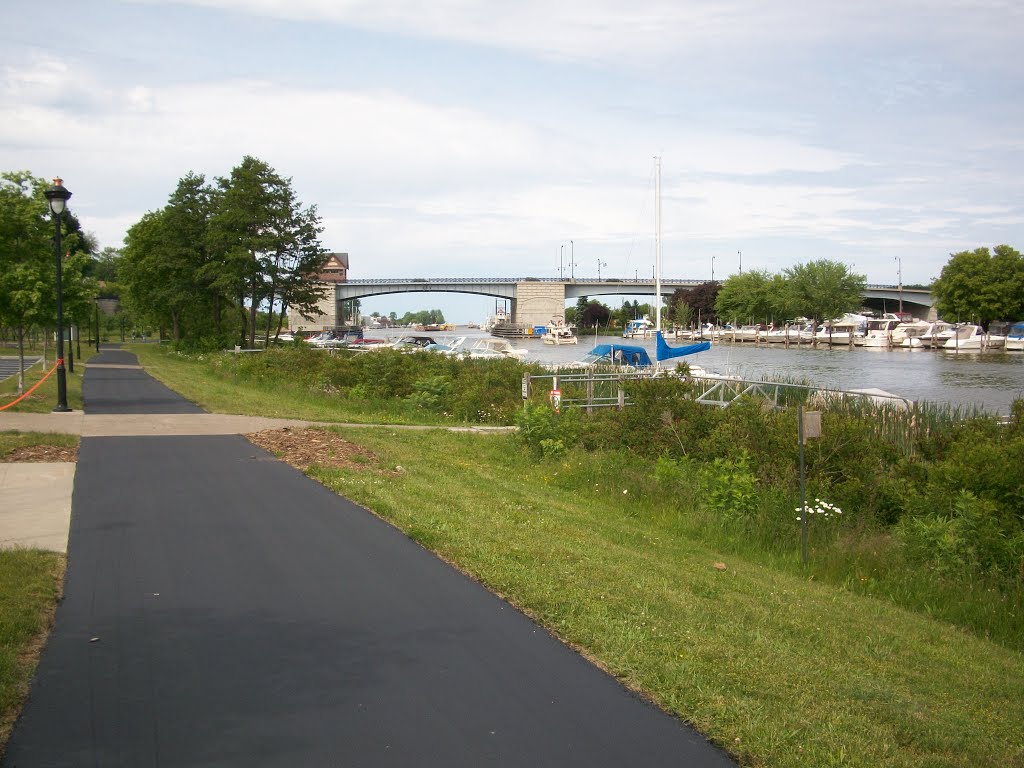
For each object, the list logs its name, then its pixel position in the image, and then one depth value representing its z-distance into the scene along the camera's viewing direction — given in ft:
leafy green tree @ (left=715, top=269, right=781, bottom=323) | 419.54
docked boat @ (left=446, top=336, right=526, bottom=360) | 178.58
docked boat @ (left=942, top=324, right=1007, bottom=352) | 297.33
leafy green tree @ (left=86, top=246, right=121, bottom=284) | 395.83
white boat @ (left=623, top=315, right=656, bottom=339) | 493.44
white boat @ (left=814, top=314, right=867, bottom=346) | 350.64
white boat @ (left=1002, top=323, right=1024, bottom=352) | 290.15
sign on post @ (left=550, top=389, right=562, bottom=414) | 67.39
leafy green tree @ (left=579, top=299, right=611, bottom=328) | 616.80
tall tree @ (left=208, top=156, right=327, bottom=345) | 182.70
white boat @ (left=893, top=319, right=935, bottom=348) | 322.34
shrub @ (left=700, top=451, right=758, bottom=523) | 43.47
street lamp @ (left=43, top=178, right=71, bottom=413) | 64.18
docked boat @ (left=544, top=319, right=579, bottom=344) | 389.39
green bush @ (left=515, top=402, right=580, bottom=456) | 60.39
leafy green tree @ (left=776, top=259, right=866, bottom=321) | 373.81
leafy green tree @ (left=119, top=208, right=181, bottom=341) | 196.95
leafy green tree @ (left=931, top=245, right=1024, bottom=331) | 303.48
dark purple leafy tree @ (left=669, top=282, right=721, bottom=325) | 497.05
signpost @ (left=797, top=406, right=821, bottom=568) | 35.78
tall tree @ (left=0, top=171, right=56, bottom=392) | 74.90
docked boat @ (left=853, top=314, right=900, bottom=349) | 331.36
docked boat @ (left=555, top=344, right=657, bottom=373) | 159.12
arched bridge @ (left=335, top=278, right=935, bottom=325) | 384.68
